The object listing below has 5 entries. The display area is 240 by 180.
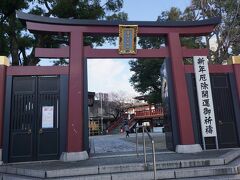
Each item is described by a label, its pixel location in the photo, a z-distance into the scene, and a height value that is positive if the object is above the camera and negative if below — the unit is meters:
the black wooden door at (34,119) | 6.38 +0.09
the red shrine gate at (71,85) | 6.39 +1.28
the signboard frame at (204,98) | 6.95 +0.64
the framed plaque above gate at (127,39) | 7.06 +3.02
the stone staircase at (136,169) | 4.60 -1.34
